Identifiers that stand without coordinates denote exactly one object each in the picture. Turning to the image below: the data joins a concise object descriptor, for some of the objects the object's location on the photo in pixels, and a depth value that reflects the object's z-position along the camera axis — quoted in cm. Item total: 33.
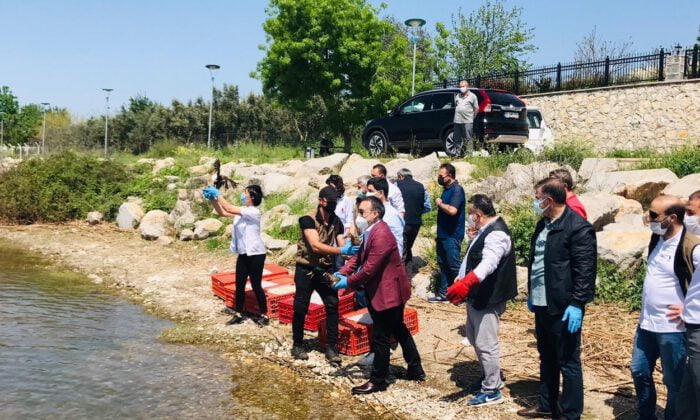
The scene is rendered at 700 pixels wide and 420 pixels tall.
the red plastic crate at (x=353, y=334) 642
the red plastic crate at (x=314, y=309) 693
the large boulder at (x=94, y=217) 1506
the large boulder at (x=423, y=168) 1201
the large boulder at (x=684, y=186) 885
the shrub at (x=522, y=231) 845
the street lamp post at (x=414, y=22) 1848
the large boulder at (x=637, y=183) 985
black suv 1286
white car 1531
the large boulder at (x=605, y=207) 881
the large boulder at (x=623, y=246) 762
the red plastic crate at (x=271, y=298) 763
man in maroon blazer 525
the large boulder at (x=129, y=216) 1452
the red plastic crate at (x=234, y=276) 855
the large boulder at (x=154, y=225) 1334
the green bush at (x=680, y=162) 1098
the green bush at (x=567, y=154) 1213
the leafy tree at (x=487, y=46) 3042
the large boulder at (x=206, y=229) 1259
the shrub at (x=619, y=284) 739
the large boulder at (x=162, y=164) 1806
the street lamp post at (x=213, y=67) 2431
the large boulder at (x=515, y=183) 1045
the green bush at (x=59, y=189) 1552
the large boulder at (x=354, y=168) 1310
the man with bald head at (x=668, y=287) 405
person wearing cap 609
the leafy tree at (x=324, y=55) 2319
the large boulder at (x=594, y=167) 1116
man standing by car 1250
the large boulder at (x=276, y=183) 1407
